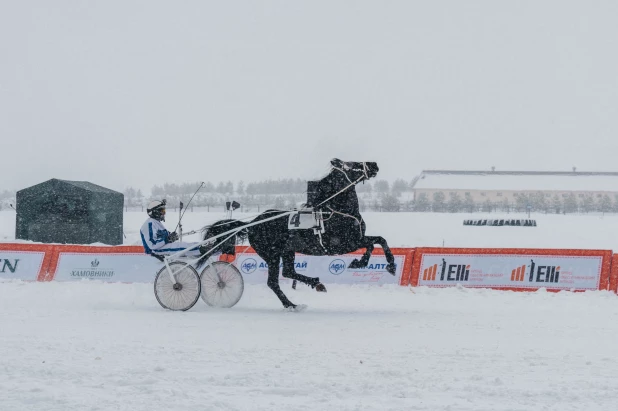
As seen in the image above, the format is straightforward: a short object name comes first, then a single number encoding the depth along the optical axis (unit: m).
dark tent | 25.53
